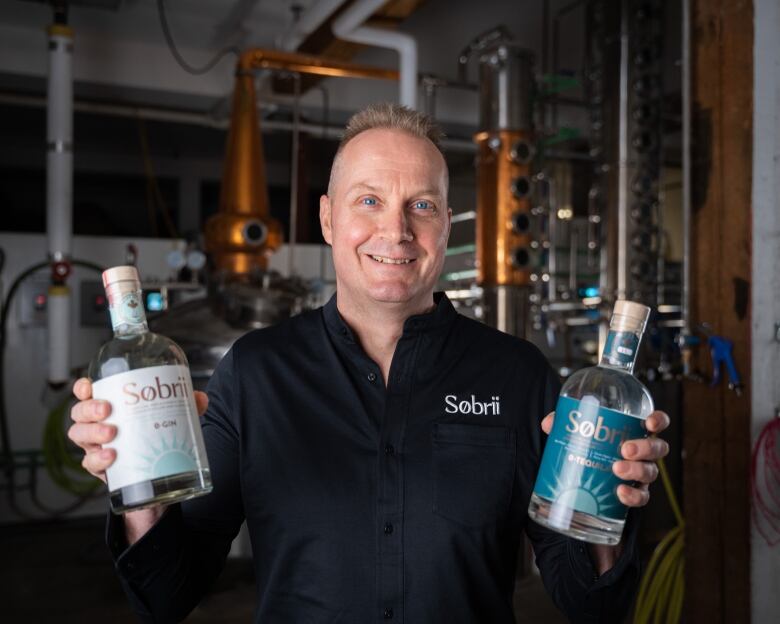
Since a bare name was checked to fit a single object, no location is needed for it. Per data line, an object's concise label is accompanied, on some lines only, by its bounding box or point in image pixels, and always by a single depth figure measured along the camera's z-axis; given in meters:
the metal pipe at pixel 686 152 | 2.36
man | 1.19
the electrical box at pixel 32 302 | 4.84
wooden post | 2.20
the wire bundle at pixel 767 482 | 2.15
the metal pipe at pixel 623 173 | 3.76
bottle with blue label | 0.94
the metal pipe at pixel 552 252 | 4.47
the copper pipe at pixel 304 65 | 3.91
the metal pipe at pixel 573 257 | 4.55
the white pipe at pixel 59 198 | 4.04
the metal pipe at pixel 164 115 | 4.80
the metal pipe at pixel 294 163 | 4.05
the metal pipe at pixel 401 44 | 3.94
